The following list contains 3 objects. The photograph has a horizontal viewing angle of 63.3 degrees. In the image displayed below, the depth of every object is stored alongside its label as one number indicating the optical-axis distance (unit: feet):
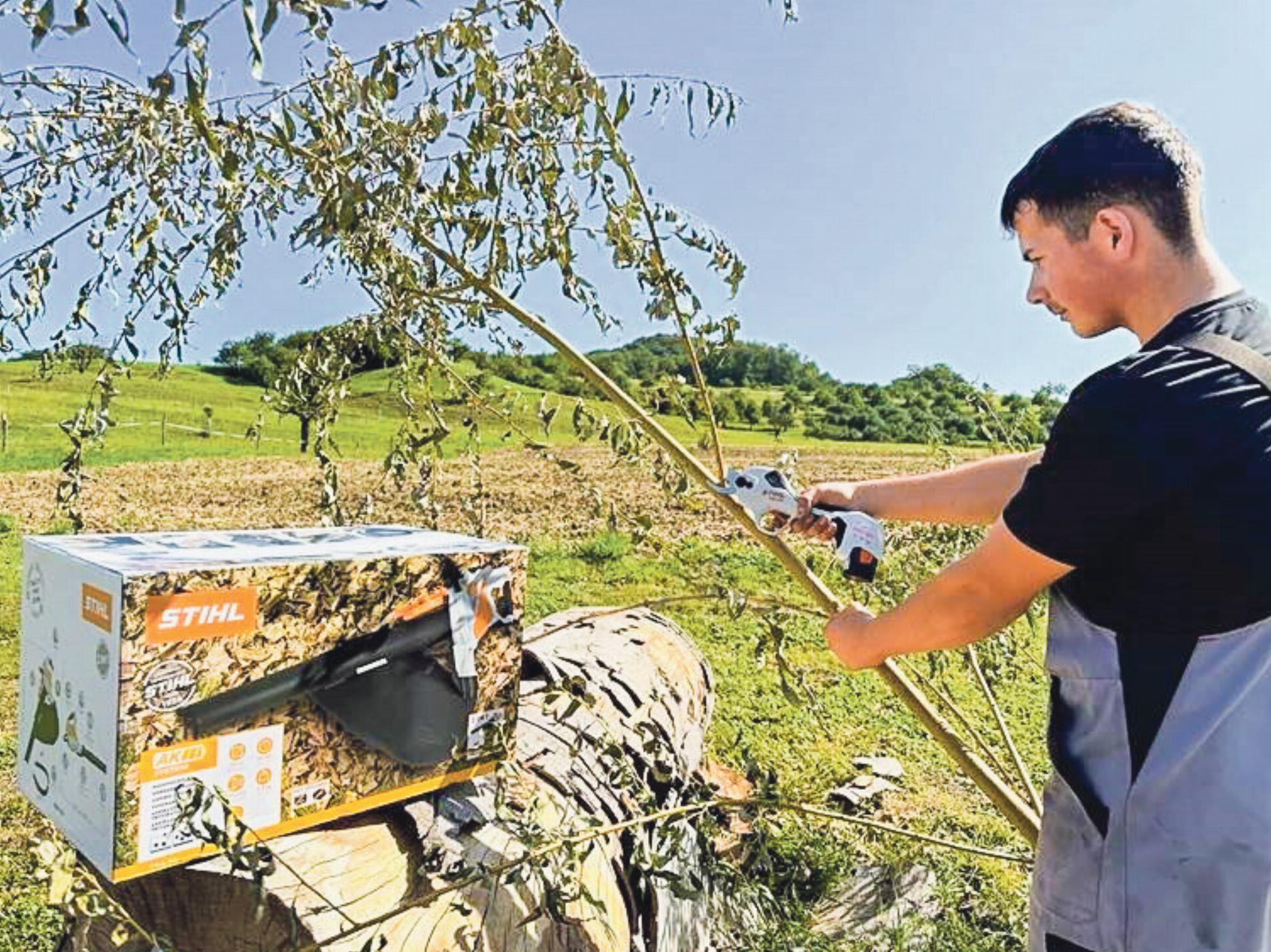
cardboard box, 5.52
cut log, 6.35
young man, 4.57
